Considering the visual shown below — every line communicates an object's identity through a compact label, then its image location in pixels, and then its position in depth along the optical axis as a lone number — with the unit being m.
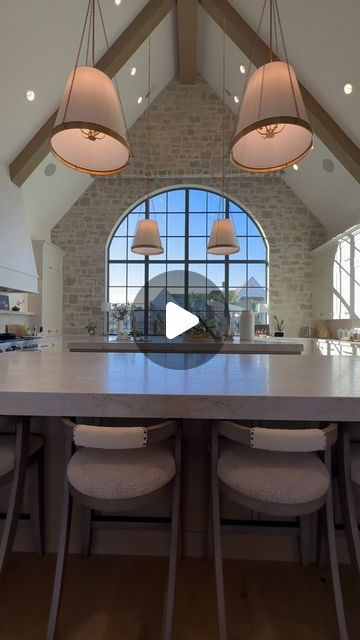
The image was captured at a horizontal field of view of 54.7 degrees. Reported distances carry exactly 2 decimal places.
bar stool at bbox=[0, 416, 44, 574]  1.26
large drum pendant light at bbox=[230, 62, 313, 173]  1.66
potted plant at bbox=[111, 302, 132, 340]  8.16
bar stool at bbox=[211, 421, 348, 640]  1.05
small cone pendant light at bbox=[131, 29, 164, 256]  4.06
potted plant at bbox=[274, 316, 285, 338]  7.74
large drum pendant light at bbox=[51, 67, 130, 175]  1.68
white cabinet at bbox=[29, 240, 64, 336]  6.78
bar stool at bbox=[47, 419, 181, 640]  1.07
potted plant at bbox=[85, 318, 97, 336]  7.96
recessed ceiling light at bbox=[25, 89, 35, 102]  4.62
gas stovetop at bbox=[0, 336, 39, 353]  4.86
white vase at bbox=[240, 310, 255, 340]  4.20
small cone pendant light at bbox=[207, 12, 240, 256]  4.27
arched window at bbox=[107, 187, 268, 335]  8.24
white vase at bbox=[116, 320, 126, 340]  4.70
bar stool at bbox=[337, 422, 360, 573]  1.20
